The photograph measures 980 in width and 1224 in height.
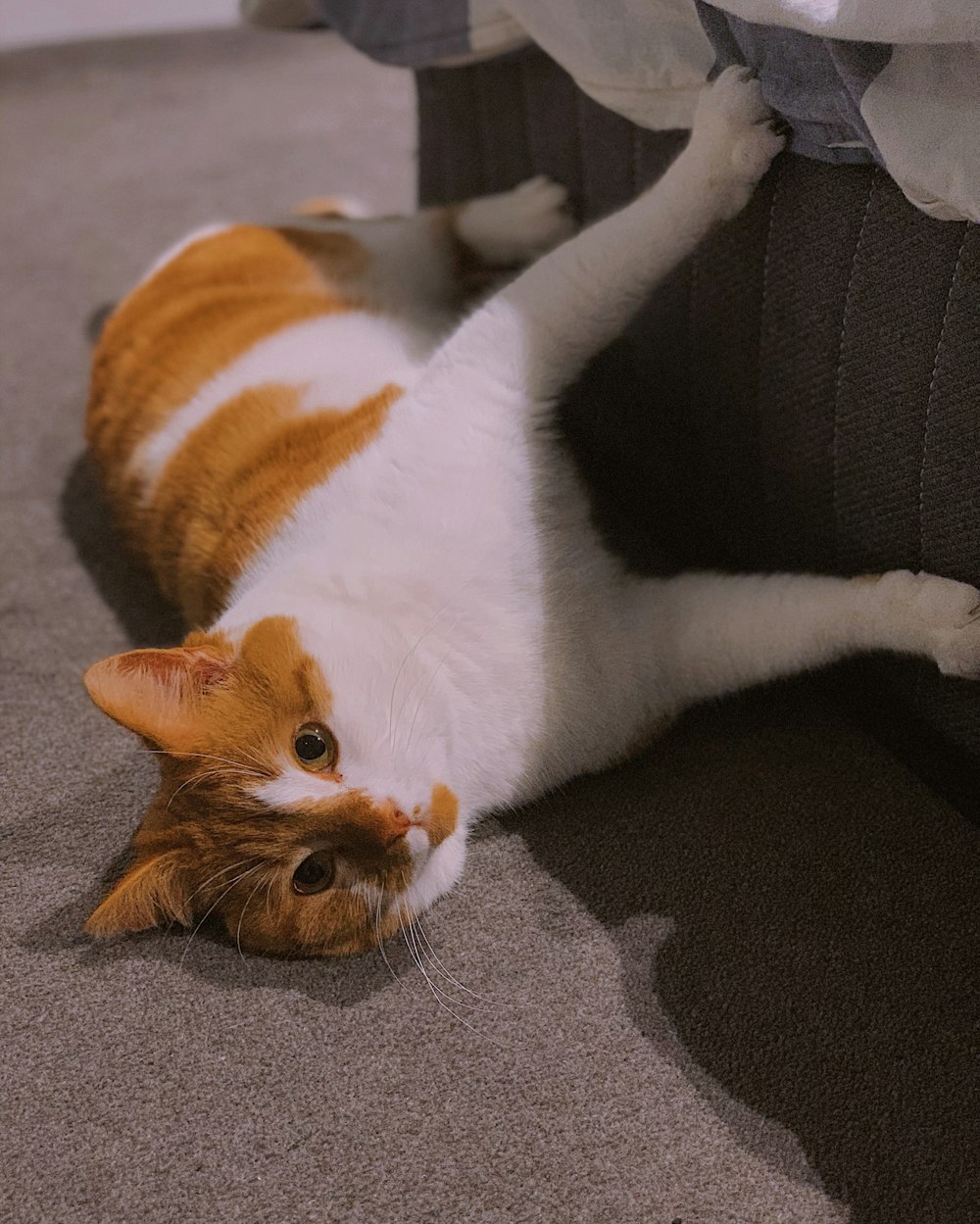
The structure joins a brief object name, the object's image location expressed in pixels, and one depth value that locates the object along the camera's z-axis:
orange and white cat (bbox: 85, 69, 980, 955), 1.03
